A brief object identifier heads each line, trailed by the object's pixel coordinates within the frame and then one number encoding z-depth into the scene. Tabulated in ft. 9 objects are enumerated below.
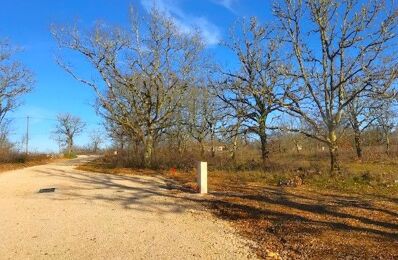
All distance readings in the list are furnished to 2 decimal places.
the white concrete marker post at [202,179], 49.65
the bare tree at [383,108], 61.21
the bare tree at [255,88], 67.77
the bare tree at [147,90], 96.12
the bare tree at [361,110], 61.81
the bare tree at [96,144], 376.68
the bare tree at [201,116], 149.19
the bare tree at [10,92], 126.52
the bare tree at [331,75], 58.03
